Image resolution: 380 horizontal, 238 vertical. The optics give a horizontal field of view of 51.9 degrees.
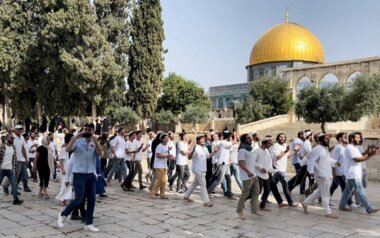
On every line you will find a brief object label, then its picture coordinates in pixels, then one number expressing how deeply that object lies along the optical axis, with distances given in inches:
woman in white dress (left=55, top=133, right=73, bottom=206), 289.6
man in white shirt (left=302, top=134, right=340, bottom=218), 277.7
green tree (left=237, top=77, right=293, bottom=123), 1487.5
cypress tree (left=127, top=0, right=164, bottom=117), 1214.3
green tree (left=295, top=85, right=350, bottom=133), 1180.5
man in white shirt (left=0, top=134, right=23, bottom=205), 313.1
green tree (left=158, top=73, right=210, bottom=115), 1635.1
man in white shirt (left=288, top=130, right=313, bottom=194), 350.9
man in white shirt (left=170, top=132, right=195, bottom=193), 365.3
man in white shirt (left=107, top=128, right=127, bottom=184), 401.2
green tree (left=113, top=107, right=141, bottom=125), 1246.2
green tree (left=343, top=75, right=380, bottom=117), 1072.2
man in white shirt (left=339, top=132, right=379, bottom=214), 279.7
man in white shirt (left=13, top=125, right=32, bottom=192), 341.1
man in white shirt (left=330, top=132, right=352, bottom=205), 307.9
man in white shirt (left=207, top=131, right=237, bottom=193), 347.9
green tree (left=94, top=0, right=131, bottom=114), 1080.8
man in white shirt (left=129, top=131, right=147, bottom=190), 388.8
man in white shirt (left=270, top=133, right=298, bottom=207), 311.1
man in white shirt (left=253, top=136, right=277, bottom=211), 284.5
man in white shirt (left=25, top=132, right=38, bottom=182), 444.5
